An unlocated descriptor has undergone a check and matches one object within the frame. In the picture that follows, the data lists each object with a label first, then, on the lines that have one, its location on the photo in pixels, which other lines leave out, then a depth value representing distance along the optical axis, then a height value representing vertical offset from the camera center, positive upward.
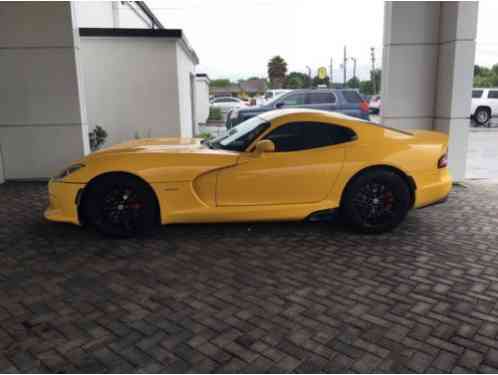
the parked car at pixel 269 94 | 30.06 +0.19
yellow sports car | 4.91 -0.87
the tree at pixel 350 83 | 76.70 +2.16
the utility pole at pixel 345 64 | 59.64 +4.17
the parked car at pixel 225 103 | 32.55 -0.40
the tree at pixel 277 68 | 90.94 +5.61
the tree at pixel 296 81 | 90.29 +3.24
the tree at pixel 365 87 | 72.97 +1.41
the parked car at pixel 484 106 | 22.78 -0.57
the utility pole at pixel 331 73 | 77.16 +3.76
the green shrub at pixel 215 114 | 28.16 -1.02
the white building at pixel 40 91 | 7.84 +0.15
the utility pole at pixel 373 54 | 60.64 +5.55
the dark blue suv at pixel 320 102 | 13.95 -0.18
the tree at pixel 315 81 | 74.87 +2.59
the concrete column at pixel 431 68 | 7.52 +0.45
